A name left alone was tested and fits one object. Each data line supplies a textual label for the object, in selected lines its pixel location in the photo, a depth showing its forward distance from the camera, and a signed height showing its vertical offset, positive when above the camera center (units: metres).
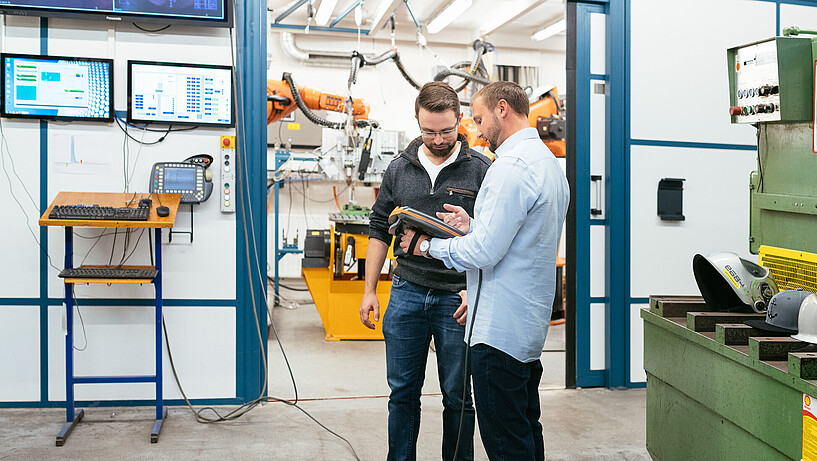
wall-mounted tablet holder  4.19 +0.18
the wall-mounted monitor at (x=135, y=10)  3.41 +1.10
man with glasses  2.39 -0.23
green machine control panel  2.28 +0.49
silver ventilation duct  8.97 +2.28
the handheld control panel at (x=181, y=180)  3.54 +0.26
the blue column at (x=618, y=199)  4.12 +0.18
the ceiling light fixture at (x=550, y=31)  8.75 +2.58
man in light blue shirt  1.93 -0.14
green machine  1.87 -0.33
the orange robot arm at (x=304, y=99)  5.11 +1.01
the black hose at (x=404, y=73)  5.29 +1.23
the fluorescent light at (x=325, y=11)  7.61 +2.51
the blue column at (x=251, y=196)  3.67 +0.18
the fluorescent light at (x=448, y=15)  7.59 +2.50
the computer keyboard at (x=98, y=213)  3.10 +0.08
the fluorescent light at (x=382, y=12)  7.53 +2.46
